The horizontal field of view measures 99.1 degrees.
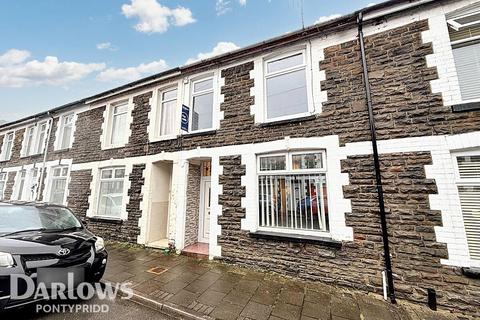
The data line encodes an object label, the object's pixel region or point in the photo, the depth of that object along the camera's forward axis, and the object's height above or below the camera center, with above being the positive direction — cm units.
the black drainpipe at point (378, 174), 371 +39
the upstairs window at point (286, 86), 522 +283
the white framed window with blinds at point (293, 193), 459 +2
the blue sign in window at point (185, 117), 634 +236
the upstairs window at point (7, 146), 1257 +287
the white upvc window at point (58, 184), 903 +39
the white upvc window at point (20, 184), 1089 +46
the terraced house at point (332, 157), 361 +87
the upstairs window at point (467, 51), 380 +274
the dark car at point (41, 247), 270 -82
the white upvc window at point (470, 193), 344 +3
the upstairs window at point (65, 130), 979 +300
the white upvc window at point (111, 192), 748 +4
